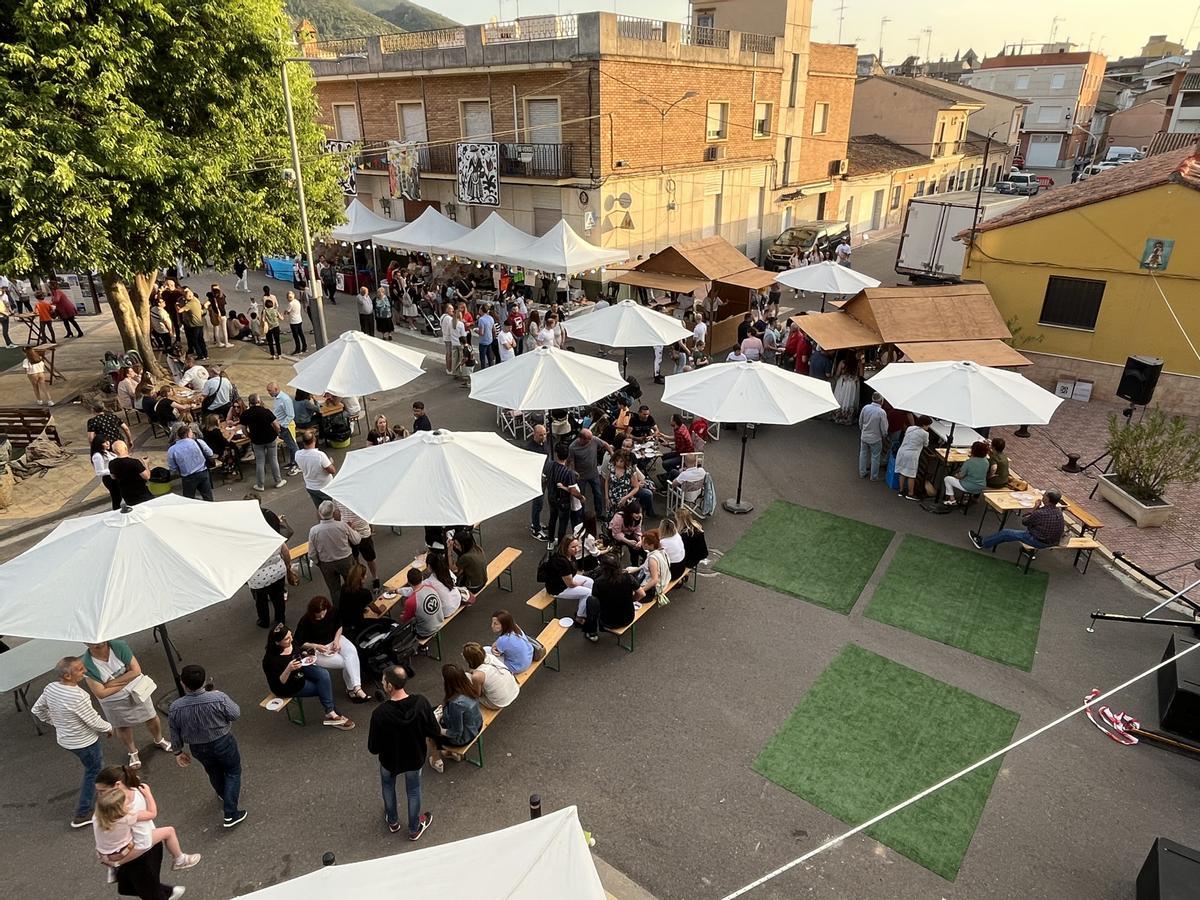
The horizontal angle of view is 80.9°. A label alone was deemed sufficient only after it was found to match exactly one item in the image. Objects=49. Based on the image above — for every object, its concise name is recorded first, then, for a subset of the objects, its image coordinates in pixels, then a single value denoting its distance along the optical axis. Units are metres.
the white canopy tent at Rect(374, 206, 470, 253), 22.72
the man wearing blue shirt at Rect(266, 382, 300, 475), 12.06
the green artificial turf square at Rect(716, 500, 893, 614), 9.55
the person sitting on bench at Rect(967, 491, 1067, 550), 9.58
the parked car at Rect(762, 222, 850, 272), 29.06
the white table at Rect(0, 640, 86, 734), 6.98
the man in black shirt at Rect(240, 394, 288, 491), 11.49
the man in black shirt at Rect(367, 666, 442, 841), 5.54
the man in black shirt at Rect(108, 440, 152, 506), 9.59
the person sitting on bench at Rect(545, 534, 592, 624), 8.25
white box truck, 22.62
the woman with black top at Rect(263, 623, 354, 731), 6.67
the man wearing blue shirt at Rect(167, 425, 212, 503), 10.20
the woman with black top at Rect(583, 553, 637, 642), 8.00
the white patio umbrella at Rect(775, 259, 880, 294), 18.27
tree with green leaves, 11.05
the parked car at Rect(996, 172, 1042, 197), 44.84
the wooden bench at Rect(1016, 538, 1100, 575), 9.80
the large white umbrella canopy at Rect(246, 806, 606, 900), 3.68
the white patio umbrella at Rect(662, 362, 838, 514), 10.23
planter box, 11.09
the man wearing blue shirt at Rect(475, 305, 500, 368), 16.80
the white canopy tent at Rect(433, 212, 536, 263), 21.02
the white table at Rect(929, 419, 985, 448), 12.63
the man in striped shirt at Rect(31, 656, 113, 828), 5.75
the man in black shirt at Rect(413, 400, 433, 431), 11.61
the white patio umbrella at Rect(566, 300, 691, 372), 14.30
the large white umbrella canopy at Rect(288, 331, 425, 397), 11.38
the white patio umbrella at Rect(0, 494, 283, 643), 5.61
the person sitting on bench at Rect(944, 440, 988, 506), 10.90
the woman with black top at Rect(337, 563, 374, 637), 7.36
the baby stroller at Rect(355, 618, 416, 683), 7.46
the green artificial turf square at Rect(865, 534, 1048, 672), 8.59
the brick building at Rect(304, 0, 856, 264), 21.75
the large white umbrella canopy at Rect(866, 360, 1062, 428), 10.14
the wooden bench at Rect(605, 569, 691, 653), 8.22
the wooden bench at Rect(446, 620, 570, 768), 6.84
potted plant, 11.02
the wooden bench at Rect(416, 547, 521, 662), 9.08
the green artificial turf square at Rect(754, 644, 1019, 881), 6.23
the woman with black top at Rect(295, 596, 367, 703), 6.96
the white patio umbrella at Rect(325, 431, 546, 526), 7.59
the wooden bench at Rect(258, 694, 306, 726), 7.28
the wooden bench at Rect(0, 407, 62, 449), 13.09
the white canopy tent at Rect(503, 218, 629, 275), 19.55
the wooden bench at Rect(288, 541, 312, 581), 9.59
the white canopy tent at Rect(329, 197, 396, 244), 24.28
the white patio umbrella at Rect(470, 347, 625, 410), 10.50
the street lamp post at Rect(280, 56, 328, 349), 14.38
